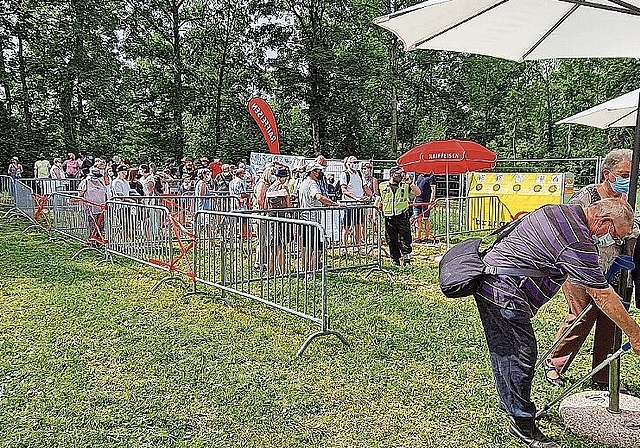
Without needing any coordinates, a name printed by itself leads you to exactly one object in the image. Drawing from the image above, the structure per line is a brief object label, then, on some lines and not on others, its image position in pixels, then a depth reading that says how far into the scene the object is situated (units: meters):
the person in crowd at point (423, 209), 13.35
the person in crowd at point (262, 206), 7.53
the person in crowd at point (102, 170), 13.19
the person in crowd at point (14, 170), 22.98
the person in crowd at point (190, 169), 22.26
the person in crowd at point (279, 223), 7.05
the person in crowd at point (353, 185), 12.93
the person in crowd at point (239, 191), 13.05
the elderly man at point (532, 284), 3.30
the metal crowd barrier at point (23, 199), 15.04
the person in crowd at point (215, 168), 20.88
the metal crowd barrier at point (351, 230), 9.48
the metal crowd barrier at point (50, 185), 16.27
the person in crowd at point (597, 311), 4.59
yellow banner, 15.17
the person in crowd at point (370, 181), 13.54
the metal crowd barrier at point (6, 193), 18.03
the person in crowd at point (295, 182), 12.38
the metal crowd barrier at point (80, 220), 11.27
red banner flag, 22.88
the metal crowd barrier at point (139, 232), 9.19
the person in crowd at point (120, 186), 12.12
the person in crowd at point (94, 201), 11.33
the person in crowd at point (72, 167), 20.95
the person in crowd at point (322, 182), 11.02
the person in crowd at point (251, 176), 17.68
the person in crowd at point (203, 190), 13.13
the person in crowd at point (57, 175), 16.27
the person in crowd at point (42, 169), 23.08
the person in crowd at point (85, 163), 21.35
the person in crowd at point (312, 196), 9.82
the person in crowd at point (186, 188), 17.76
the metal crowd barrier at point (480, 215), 15.52
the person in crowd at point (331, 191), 12.10
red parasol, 13.75
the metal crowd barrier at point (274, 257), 6.09
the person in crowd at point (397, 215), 10.08
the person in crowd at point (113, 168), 18.65
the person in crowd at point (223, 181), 18.42
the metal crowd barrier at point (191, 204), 12.04
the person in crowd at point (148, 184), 15.10
